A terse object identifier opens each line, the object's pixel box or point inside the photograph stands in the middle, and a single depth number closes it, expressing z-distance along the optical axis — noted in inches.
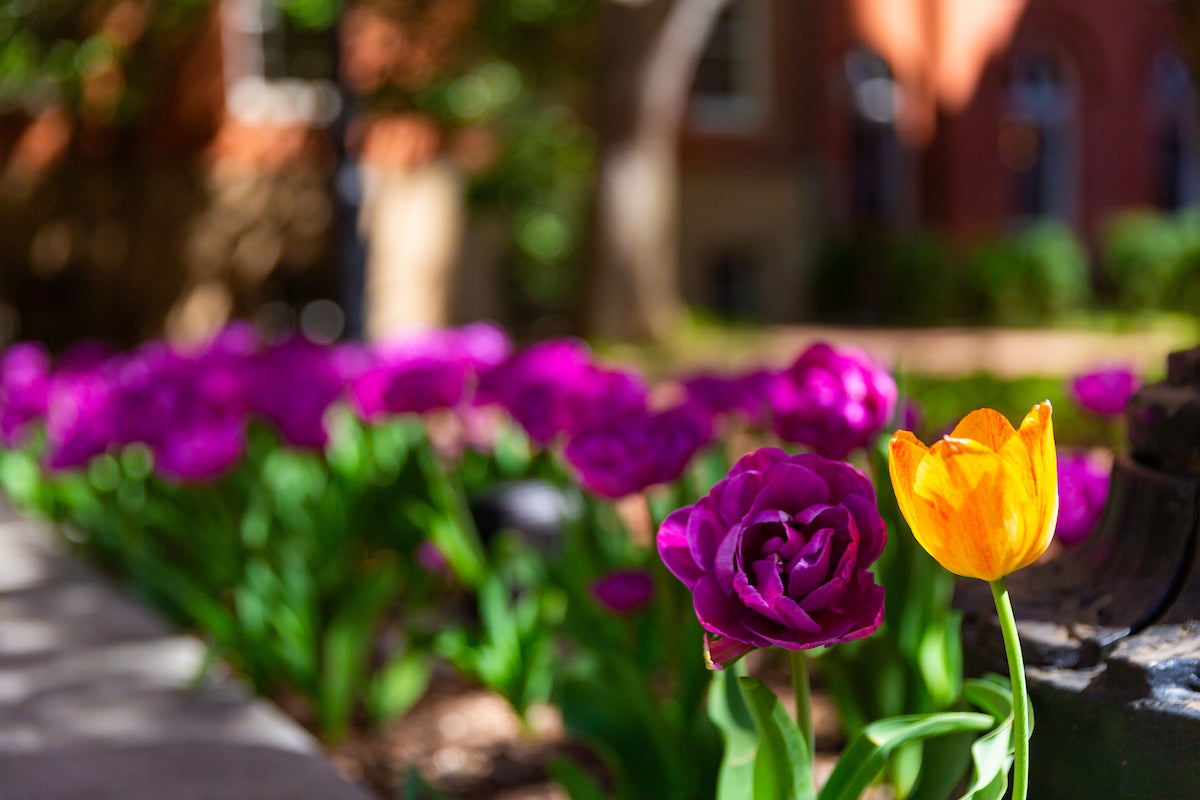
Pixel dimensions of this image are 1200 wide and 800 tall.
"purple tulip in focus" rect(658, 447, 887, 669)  51.0
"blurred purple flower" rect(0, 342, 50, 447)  180.7
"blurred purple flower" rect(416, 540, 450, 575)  130.4
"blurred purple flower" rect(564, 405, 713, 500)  84.4
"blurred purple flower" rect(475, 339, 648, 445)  104.4
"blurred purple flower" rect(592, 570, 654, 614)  95.3
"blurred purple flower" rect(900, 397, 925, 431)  94.0
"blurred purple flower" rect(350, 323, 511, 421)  131.5
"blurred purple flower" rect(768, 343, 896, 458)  80.0
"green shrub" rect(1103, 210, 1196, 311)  634.8
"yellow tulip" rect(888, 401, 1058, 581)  46.9
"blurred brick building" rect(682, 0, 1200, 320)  664.4
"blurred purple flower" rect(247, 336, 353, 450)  135.1
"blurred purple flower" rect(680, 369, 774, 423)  115.3
